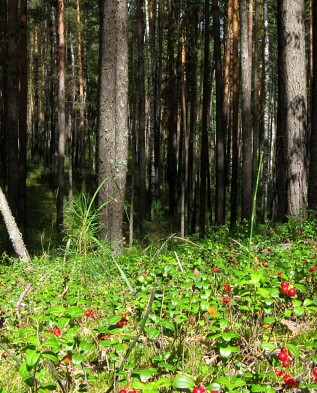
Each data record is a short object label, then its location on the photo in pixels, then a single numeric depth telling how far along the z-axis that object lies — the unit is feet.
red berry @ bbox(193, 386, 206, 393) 4.45
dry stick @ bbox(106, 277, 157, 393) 5.32
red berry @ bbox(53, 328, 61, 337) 6.86
